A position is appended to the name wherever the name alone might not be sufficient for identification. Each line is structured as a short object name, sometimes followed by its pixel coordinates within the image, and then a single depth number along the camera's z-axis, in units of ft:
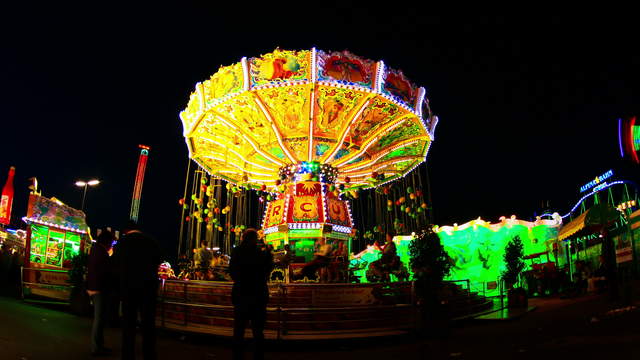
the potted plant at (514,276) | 39.27
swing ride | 57.82
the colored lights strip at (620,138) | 61.98
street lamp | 77.89
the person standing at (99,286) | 19.60
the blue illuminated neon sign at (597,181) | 97.91
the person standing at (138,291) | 16.29
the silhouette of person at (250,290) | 16.71
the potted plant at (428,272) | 25.90
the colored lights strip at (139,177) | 134.72
